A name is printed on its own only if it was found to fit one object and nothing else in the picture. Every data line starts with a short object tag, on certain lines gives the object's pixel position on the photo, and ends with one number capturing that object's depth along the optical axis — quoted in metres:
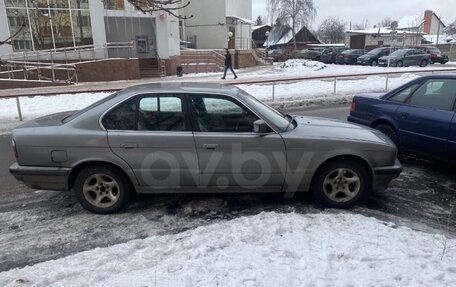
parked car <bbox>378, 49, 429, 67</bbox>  31.72
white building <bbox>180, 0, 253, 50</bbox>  37.12
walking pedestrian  22.20
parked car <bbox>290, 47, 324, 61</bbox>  42.99
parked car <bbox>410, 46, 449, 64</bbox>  37.44
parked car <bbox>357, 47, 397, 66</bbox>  34.31
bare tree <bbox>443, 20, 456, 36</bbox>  76.30
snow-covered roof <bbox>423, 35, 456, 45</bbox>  67.23
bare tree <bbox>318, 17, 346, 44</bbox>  92.44
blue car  5.46
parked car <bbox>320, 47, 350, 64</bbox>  40.25
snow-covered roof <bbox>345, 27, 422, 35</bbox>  64.96
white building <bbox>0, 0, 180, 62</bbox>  22.03
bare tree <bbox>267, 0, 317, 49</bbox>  58.12
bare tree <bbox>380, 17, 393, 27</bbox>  106.89
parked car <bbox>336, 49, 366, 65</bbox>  37.69
